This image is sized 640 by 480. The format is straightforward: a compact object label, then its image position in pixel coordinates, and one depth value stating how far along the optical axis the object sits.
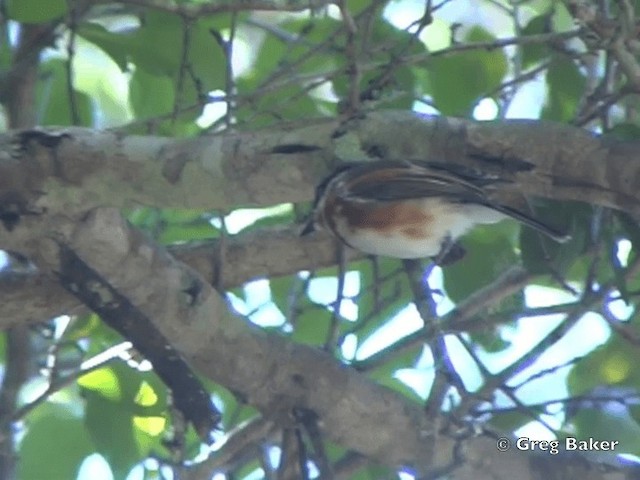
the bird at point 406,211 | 4.65
